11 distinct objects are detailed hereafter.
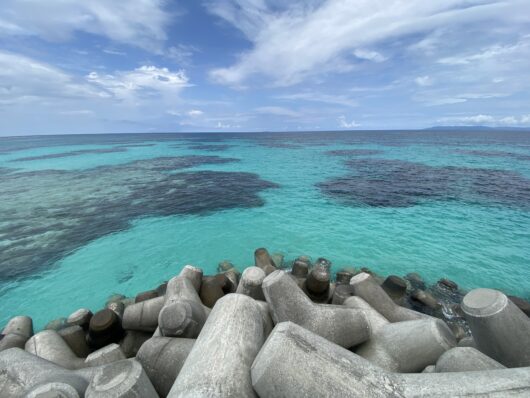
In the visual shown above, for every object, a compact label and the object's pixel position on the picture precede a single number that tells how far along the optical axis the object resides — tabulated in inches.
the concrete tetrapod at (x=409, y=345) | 165.9
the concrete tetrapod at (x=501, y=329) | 146.9
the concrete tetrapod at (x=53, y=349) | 203.3
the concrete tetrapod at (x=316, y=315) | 177.5
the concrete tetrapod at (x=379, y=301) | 239.5
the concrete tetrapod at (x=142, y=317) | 233.9
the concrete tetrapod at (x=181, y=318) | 187.6
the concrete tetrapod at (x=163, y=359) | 157.2
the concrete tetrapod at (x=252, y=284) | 233.9
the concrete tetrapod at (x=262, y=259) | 364.2
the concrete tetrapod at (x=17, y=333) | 234.4
